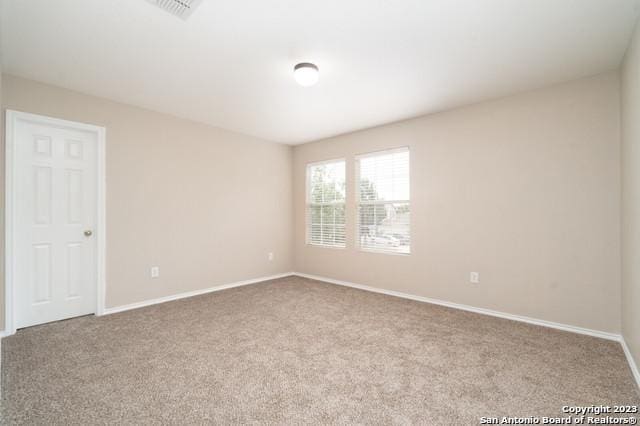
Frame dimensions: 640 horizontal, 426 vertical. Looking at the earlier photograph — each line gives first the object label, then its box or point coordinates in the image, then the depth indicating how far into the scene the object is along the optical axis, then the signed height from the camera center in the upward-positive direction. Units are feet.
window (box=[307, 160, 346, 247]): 16.56 +0.66
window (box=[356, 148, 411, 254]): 13.97 +0.65
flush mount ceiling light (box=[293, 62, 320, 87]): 8.60 +4.05
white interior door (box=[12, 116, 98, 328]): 9.78 -0.15
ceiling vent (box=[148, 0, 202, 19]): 6.26 +4.40
